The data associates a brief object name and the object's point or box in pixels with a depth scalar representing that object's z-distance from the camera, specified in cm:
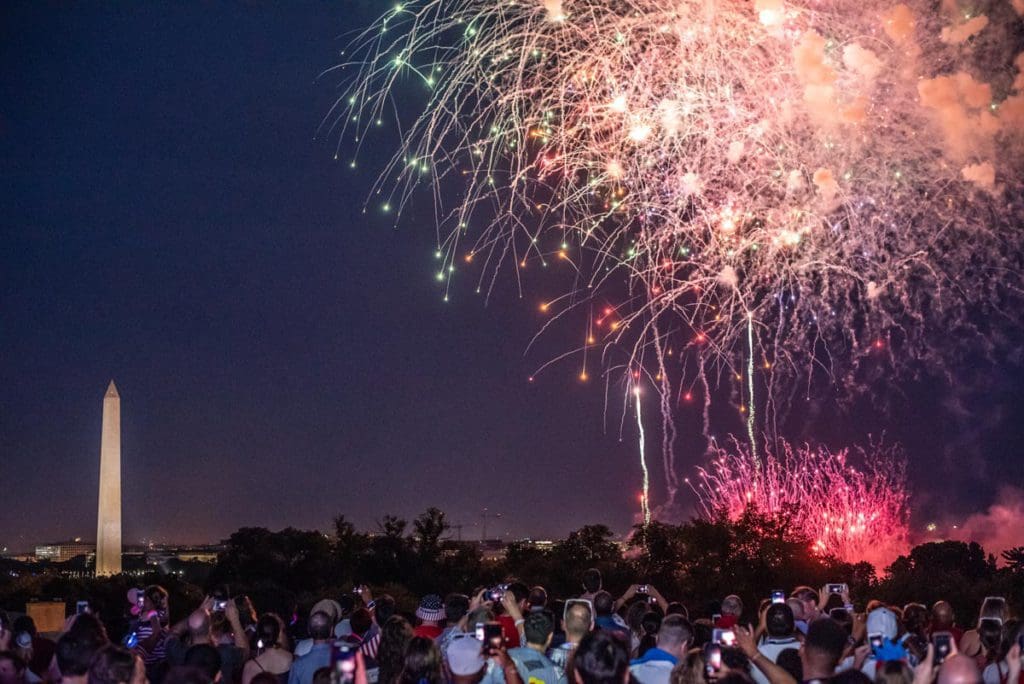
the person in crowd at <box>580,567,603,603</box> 1056
